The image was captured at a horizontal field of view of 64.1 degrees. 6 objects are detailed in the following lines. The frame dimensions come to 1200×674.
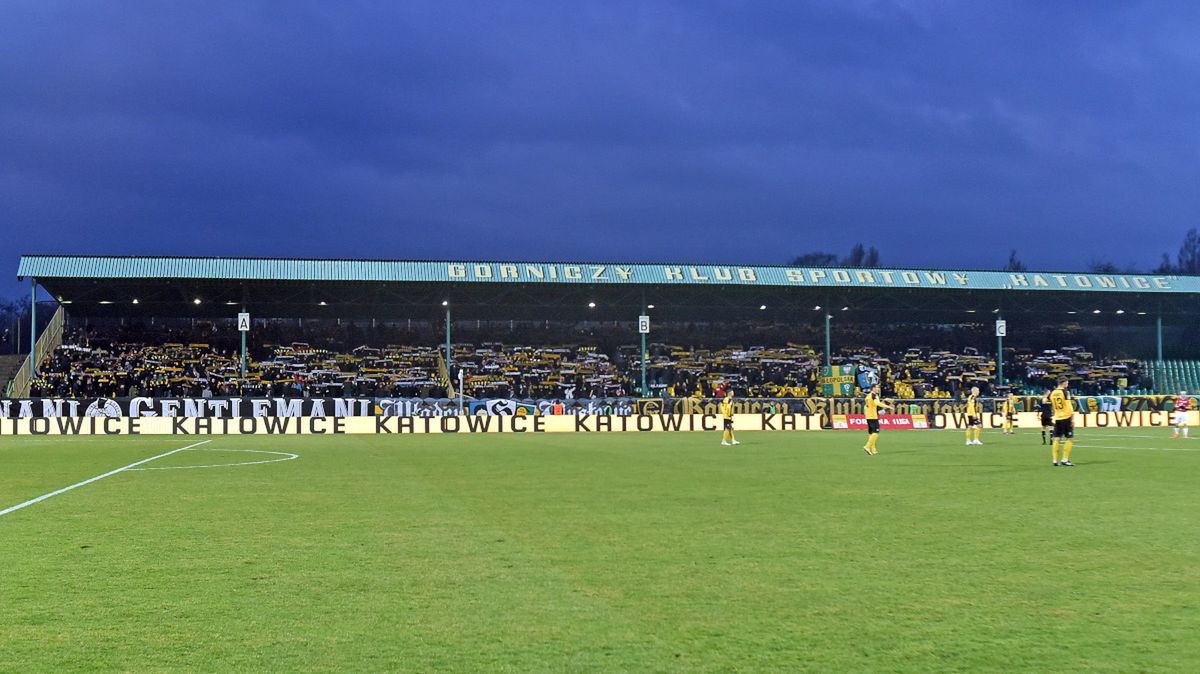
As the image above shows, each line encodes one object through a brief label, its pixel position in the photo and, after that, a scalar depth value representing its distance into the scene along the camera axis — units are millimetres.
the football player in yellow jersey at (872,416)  26641
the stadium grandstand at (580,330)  55531
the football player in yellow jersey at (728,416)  33469
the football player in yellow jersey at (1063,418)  21938
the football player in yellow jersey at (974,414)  32156
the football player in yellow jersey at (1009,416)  41781
